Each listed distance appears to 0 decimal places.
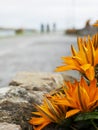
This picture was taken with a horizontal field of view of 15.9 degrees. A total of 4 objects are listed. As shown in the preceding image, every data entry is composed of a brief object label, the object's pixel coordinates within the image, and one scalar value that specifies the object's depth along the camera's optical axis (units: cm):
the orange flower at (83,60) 52
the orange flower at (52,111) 55
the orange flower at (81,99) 51
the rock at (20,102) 65
